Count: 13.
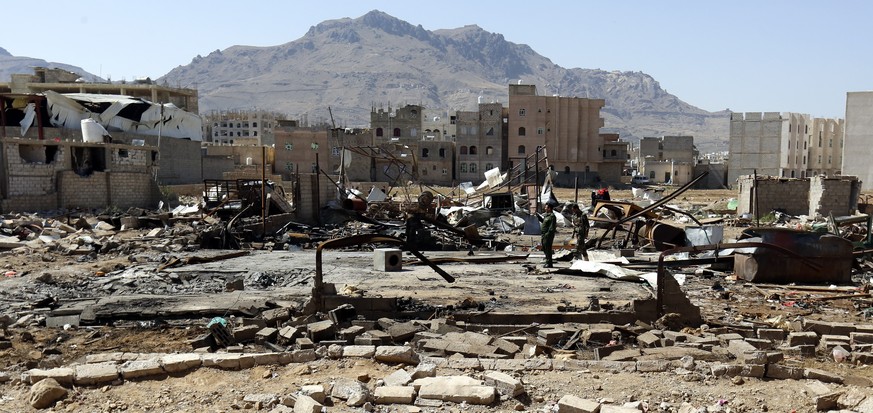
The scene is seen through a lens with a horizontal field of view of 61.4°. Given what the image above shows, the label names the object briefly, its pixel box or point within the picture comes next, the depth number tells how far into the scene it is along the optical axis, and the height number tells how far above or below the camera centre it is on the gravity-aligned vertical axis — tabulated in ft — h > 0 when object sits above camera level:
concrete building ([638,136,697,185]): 233.96 -5.96
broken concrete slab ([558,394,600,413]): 17.58 -6.34
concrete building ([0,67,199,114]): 173.68 +11.69
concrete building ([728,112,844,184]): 201.57 +0.01
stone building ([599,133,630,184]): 214.28 -5.57
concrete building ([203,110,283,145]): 373.95 +7.20
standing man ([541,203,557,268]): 43.47 -5.43
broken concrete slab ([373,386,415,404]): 19.08 -6.64
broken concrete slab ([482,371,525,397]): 19.40 -6.48
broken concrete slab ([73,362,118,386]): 20.51 -6.66
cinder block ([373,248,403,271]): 42.70 -6.98
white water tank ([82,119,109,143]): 94.07 +0.55
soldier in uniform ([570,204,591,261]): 46.60 -5.85
